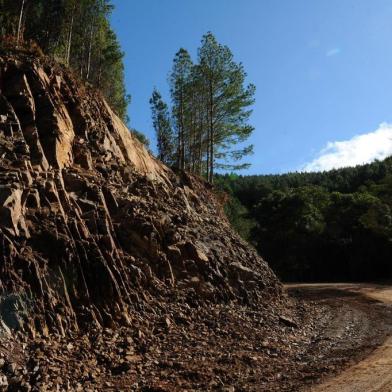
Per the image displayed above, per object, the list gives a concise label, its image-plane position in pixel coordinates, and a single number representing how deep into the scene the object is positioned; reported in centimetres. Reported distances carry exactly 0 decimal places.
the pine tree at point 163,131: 3534
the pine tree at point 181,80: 2969
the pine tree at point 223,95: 2670
